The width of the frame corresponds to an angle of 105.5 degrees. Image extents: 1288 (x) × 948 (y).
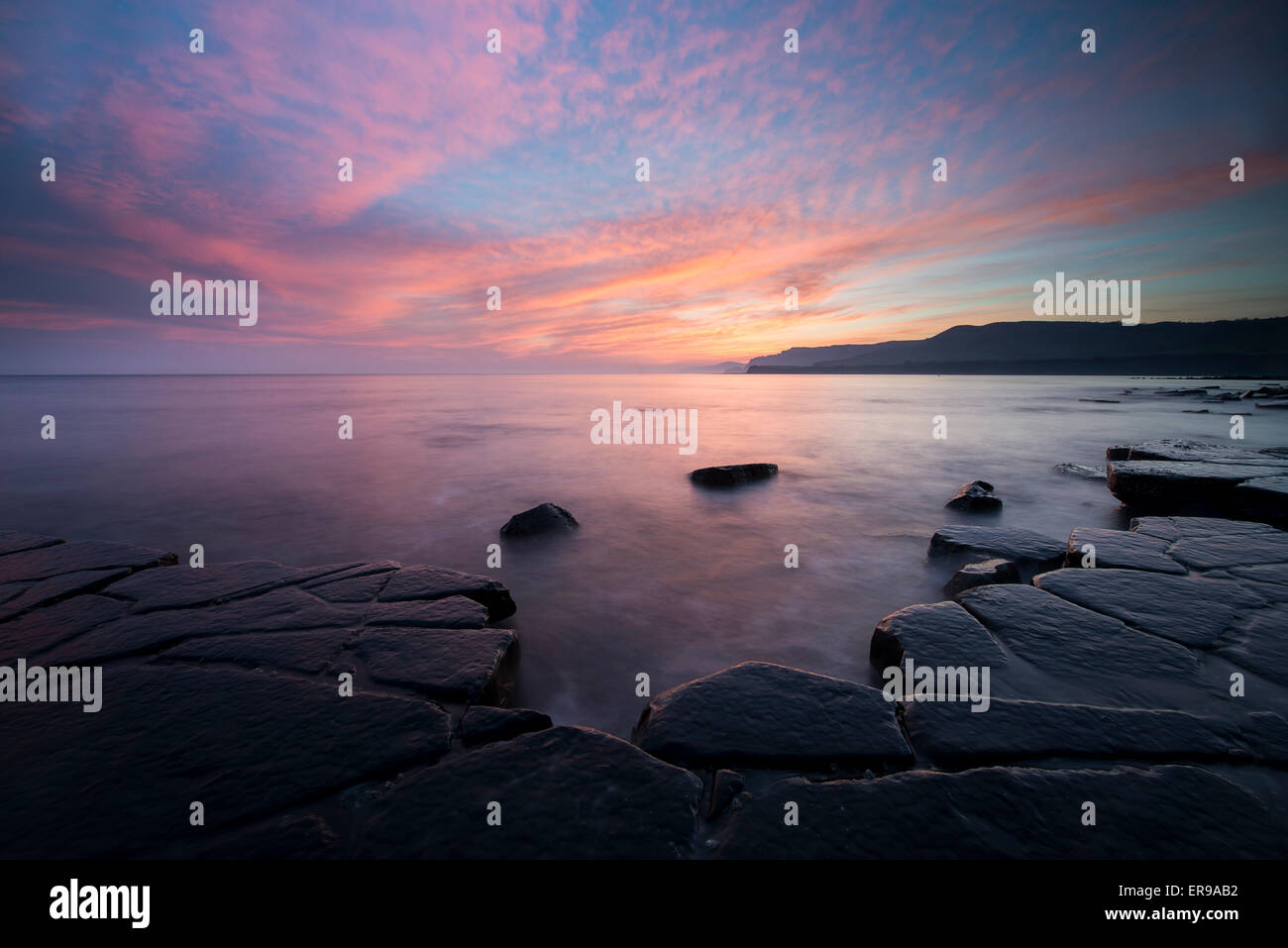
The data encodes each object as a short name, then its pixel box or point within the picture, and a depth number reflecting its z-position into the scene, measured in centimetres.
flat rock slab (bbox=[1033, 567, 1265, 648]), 262
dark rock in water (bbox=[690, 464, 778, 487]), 788
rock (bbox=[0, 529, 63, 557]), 396
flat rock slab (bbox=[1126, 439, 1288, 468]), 639
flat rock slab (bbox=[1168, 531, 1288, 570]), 344
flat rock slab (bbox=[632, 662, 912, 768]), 183
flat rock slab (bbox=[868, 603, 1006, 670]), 246
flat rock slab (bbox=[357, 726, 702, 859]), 140
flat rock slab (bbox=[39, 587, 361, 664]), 249
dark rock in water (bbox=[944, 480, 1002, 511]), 634
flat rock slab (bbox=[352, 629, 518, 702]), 223
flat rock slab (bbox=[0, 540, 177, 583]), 347
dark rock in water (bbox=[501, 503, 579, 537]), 551
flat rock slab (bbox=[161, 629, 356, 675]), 237
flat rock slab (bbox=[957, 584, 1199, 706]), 221
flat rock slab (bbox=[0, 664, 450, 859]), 147
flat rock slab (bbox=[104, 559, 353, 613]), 304
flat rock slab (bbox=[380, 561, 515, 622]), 322
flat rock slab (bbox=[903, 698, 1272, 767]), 180
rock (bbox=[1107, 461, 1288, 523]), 509
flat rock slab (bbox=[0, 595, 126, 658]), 253
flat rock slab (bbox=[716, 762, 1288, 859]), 141
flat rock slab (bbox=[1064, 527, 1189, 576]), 344
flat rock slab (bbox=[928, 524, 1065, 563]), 404
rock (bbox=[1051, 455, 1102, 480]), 820
